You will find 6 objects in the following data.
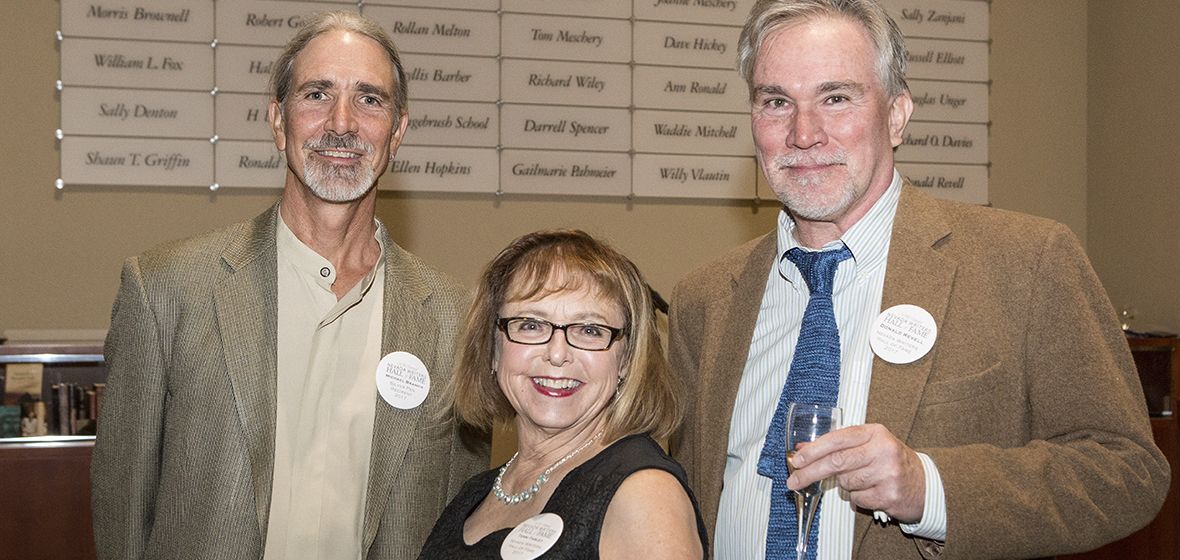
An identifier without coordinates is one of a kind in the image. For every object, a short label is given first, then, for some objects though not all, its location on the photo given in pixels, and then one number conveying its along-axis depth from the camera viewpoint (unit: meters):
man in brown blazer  1.91
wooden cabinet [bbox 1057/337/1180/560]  4.93
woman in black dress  2.01
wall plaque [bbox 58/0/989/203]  5.13
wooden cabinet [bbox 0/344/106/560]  3.65
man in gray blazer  2.44
